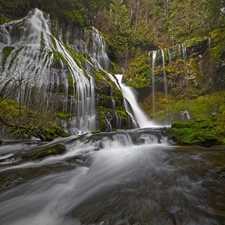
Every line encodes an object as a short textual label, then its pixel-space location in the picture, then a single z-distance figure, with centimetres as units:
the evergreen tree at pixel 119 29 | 2347
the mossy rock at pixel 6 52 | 1039
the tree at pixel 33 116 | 542
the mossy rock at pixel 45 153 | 455
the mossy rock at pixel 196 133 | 568
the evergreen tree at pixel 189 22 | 1777
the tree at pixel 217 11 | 1316
